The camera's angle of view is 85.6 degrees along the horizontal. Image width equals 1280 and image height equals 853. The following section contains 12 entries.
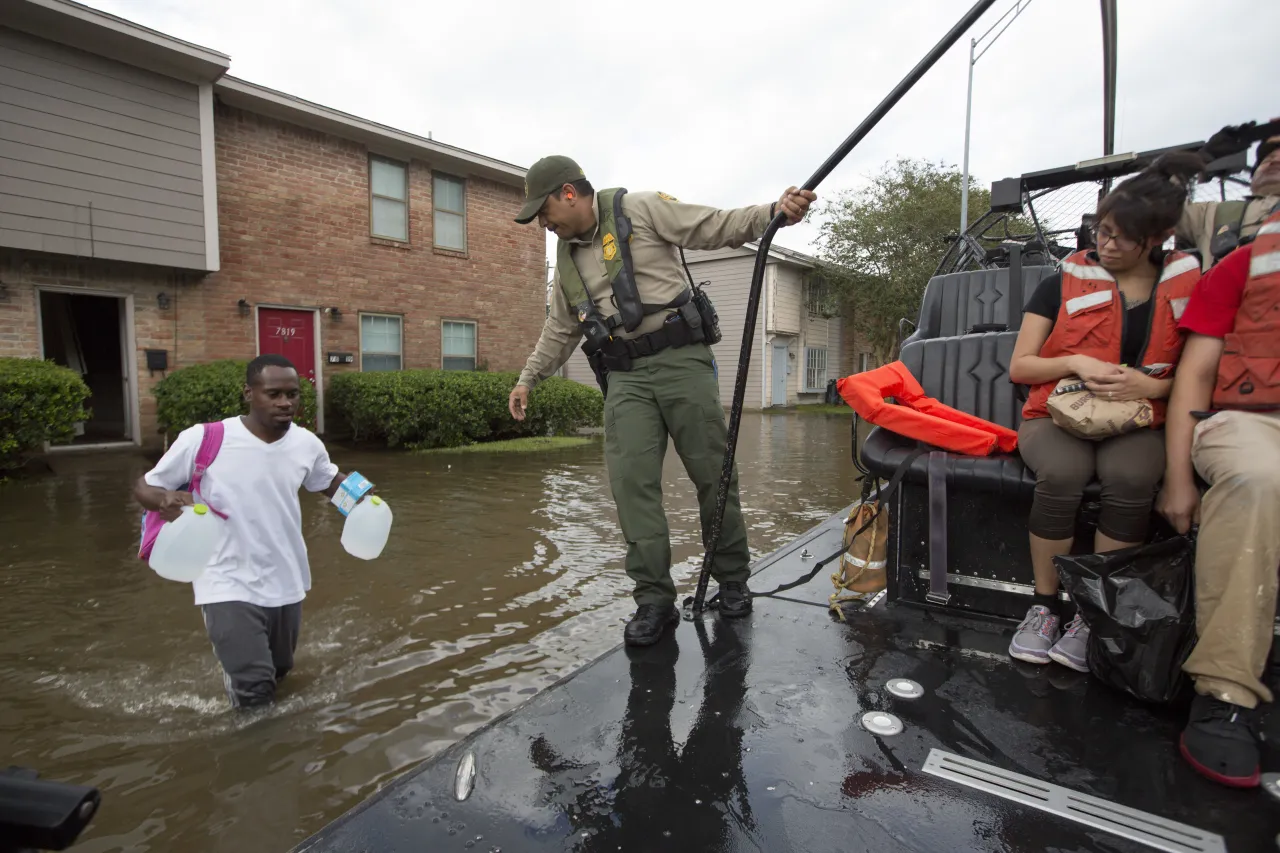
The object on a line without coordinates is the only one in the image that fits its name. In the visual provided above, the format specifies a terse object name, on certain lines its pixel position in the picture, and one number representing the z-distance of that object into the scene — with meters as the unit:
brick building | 8.63
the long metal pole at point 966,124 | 11.55
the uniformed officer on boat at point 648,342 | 2.84
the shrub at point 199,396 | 8.72
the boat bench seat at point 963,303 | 4.50
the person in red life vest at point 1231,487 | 1.73
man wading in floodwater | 2.71
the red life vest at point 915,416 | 2.75
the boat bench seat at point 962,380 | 3.00
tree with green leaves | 20.95
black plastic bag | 1.91
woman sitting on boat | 2.24
